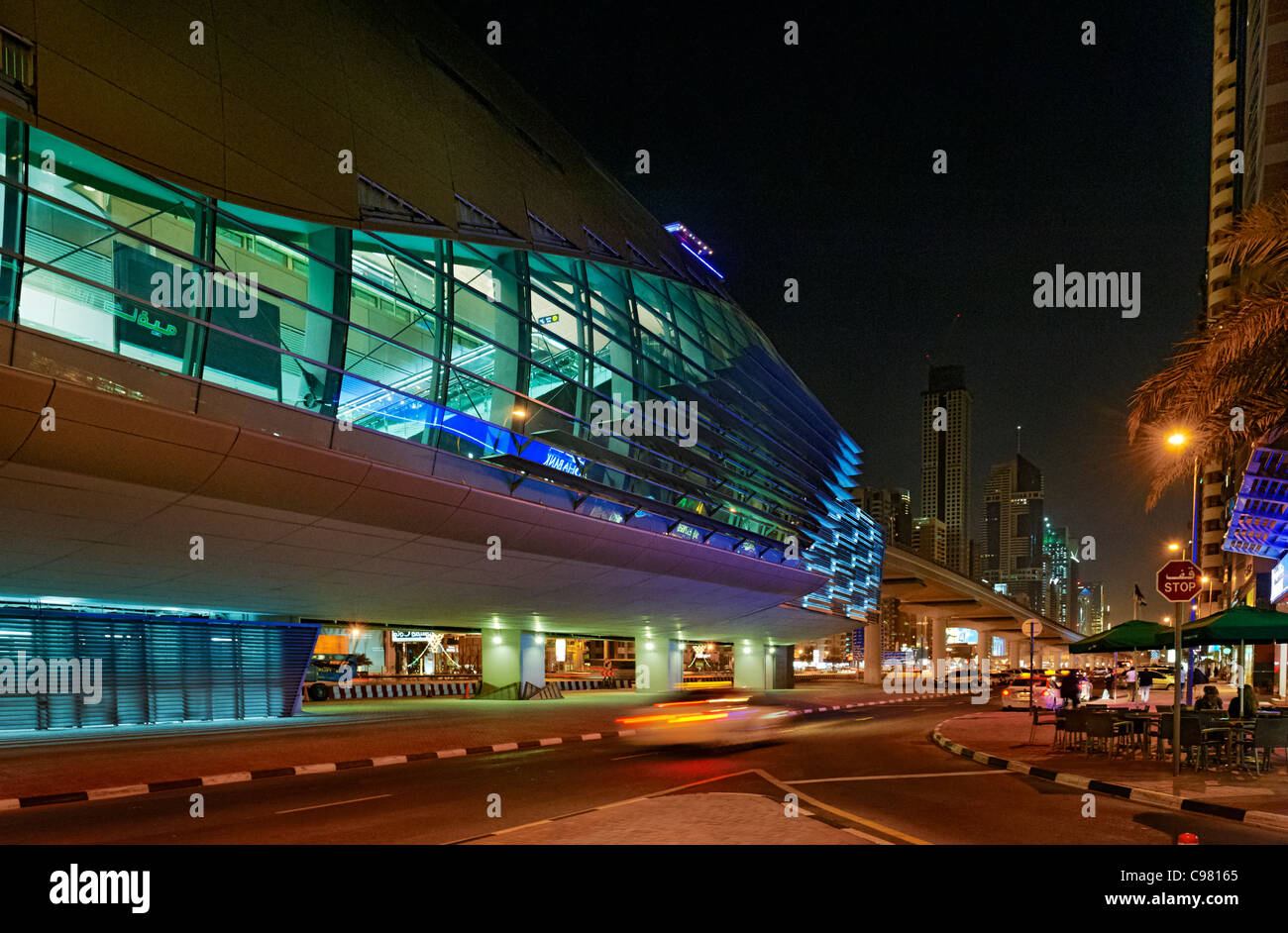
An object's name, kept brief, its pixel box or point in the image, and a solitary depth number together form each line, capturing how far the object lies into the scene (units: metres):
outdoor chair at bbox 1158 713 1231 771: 14.62
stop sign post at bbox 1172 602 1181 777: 12.35
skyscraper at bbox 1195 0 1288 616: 67.25
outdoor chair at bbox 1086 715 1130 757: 16.81
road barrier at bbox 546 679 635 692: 48.59
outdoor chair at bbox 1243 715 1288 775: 14.34
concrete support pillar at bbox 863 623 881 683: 84.89
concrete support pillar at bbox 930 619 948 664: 111.59
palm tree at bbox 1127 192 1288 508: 10.98
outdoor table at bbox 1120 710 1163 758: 17.44
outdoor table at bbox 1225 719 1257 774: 14.91
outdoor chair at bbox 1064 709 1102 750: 17.37
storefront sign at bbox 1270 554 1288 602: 34.31
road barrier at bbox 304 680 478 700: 39.34
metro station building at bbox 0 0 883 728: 13.81
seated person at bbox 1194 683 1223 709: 19.41
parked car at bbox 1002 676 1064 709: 24.85
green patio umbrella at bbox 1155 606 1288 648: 15.86
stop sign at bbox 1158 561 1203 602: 13.19
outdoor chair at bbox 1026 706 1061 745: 28.84
